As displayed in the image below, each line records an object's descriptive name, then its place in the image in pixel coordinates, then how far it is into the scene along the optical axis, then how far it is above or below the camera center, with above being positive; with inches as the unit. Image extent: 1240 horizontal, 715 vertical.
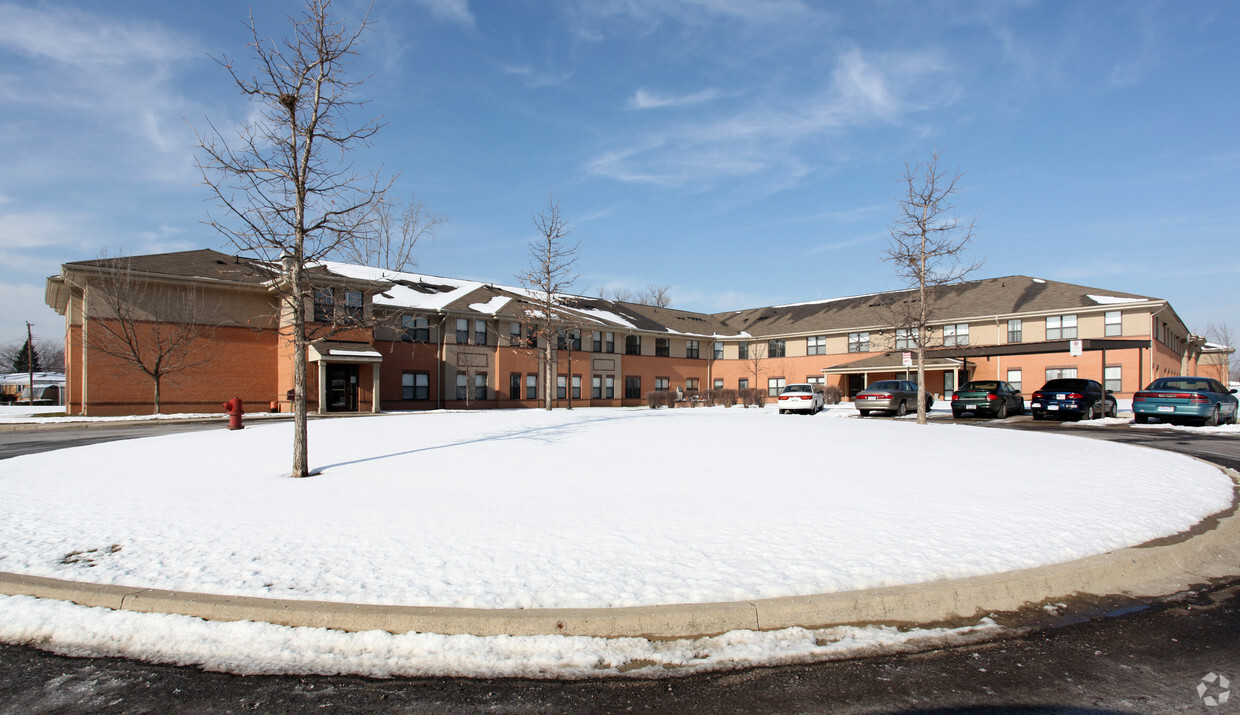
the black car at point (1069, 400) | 916.0 -43.2
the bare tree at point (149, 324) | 1086.4 +81.1
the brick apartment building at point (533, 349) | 1162.0 +59.4
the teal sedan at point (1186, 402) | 804.6 -40.3
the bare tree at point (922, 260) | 906.7 +159.6
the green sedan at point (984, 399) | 1015.0 -45.0
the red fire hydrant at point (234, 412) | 703.1 -47.2
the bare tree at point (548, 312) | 1164.5 +125.3
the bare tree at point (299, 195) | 401.4 +113.1
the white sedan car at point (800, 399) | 1169.4 -52.7
